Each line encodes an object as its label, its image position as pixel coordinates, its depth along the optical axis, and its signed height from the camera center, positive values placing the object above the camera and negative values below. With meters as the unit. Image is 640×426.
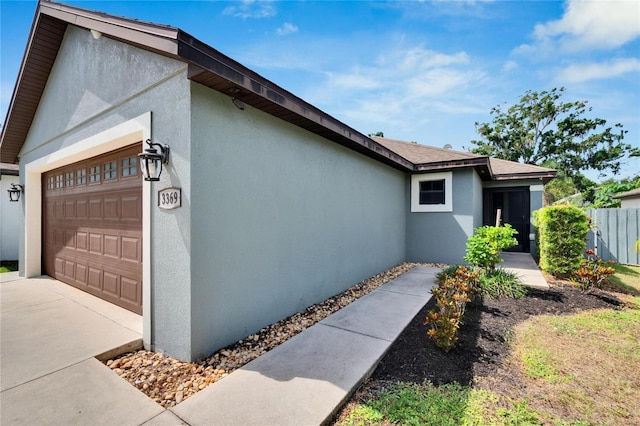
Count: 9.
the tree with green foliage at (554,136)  22.20 +6.61
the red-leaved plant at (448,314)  3.39 -1.38
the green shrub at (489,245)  6.01 -0.77
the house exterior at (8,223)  9.07 -0.41
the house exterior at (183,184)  3.07 +0.44
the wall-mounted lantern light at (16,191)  6.84 +0.51
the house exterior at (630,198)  13.87 +0.68
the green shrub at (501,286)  5.61 -1.61
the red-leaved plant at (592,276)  5.76 -1.42
